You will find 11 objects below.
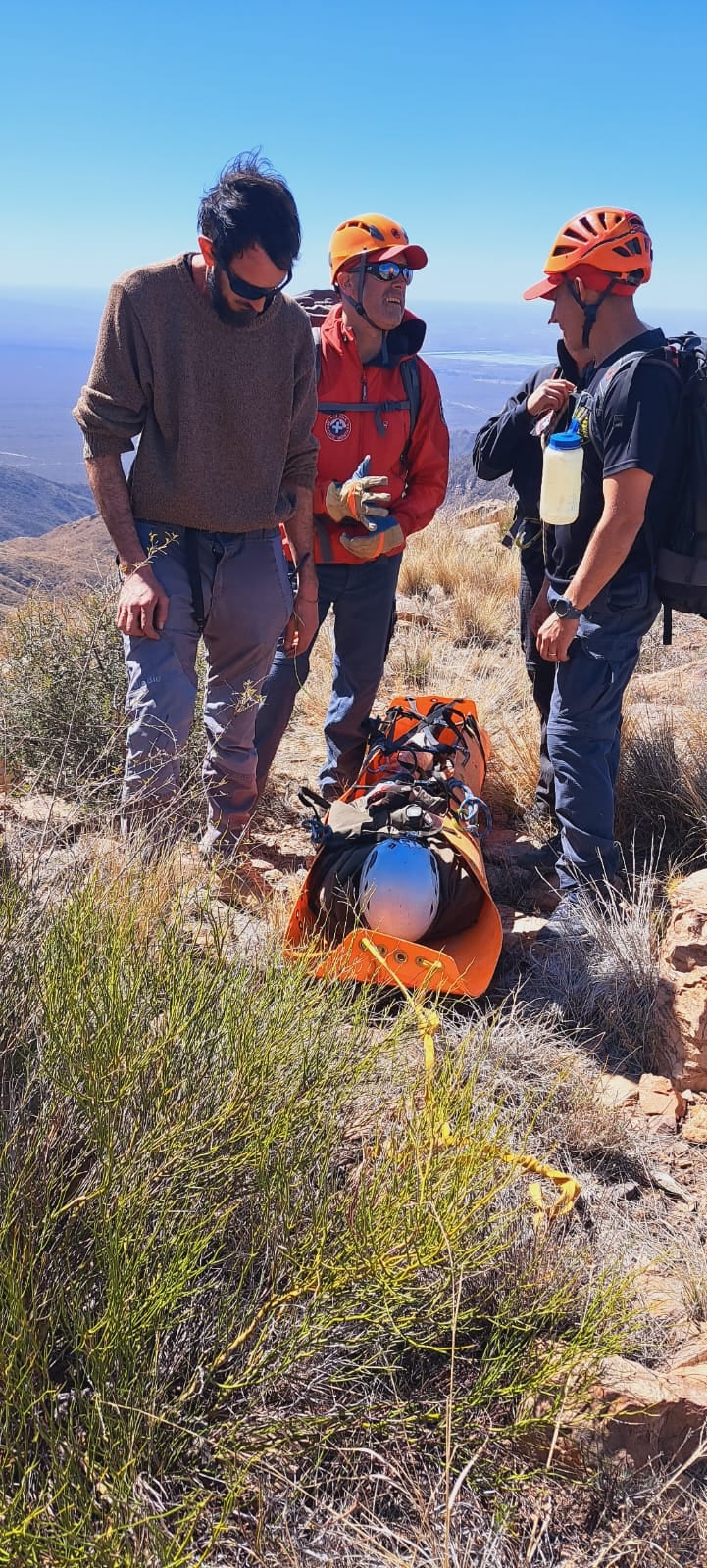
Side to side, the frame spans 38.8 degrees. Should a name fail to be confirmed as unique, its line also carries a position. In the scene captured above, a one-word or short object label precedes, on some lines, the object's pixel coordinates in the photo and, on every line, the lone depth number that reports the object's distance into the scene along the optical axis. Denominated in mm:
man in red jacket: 3891
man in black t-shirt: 2971
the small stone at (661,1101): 2758
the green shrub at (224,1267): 1342
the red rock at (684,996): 2803
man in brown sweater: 2904
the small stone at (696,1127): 2701
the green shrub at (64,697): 4242
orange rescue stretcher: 2643
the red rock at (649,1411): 1635
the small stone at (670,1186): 2488
